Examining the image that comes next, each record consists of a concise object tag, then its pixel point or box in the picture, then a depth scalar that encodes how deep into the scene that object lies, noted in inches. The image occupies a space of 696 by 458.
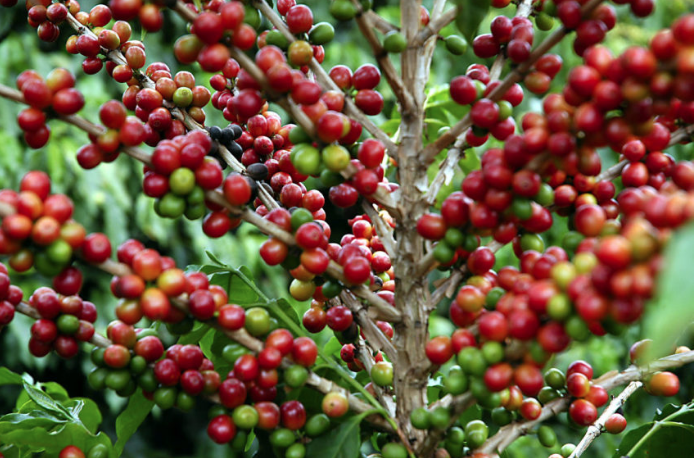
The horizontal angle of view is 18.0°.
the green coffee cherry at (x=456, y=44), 49.4
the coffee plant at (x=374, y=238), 44.5
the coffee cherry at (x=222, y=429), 47.0
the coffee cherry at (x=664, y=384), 48.5
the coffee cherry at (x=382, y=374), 49.2
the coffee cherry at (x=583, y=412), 48.6
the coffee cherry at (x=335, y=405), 47.5
